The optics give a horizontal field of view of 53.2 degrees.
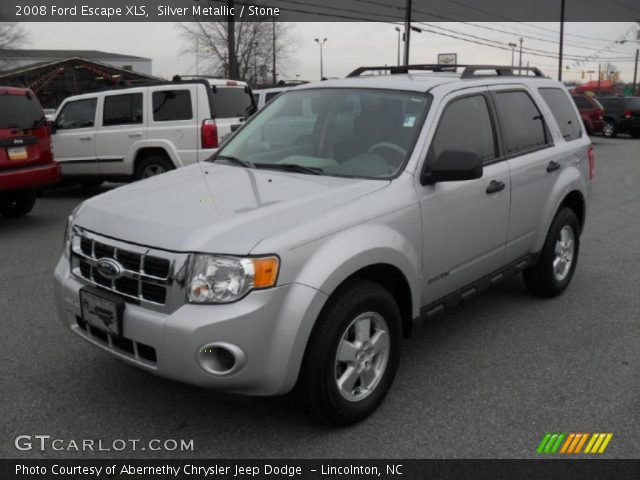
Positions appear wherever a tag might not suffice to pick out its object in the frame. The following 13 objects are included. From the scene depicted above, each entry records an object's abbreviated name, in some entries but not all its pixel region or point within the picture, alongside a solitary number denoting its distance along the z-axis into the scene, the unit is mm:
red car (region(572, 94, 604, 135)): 24062
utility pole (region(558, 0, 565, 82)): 44906
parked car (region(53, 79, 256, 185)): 10117
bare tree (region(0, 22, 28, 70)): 61219
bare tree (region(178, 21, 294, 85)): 43500
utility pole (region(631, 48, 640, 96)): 78575
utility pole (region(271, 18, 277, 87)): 46856
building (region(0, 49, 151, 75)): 74700
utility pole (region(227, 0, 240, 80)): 25547
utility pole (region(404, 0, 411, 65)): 30828
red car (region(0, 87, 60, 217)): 8094
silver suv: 2830
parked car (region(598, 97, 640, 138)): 25250
